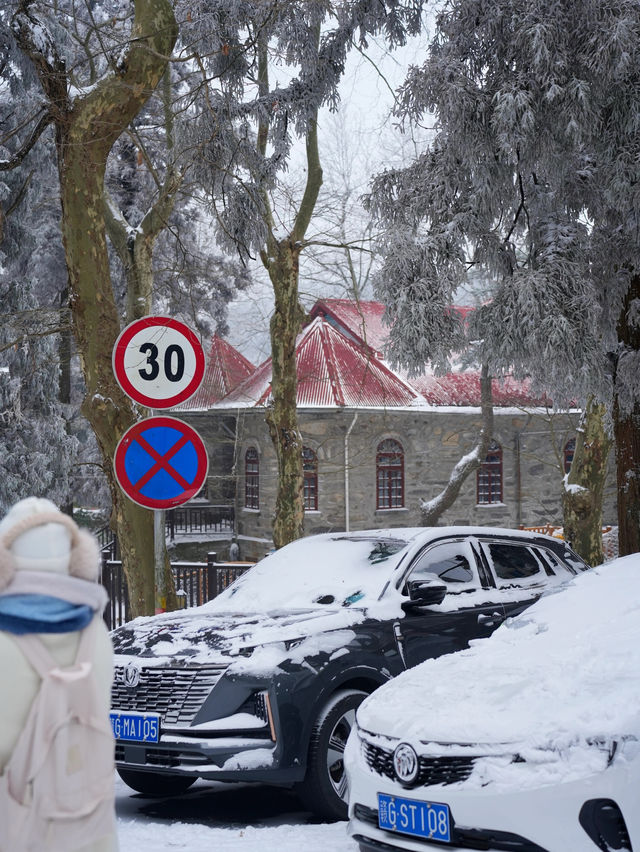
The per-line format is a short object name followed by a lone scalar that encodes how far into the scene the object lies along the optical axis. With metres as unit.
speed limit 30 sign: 7.08
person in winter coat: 2.99
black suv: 5.96
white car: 4.09
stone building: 27.75
